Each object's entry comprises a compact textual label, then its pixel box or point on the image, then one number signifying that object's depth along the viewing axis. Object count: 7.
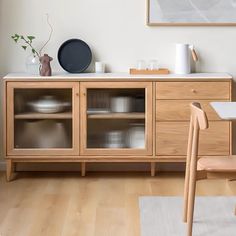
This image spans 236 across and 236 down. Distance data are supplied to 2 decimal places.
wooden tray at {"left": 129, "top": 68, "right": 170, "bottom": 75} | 4.54
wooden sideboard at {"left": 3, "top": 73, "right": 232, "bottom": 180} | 4.34
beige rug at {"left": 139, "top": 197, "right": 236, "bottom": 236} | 3.31
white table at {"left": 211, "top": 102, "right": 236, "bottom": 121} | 2.90
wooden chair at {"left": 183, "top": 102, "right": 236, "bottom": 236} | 3.09
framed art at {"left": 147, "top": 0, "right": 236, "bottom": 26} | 4.55
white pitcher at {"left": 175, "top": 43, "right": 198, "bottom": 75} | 4.52
